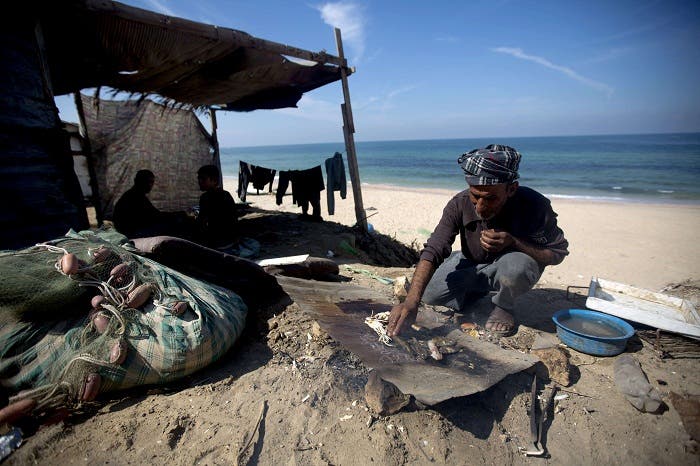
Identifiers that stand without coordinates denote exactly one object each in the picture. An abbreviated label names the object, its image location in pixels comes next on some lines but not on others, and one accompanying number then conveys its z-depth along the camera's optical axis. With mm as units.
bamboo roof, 3293
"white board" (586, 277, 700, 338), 2496
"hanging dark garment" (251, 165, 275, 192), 7902
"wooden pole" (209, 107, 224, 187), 8266
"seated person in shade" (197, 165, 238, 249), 4500
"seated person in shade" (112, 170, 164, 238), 4410
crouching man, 2381
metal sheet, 1804
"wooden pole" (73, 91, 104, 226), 6414
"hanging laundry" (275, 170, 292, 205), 6958
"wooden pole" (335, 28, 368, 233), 5438
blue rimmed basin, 2357
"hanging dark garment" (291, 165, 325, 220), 6762
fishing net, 1745
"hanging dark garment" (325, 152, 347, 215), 6637
